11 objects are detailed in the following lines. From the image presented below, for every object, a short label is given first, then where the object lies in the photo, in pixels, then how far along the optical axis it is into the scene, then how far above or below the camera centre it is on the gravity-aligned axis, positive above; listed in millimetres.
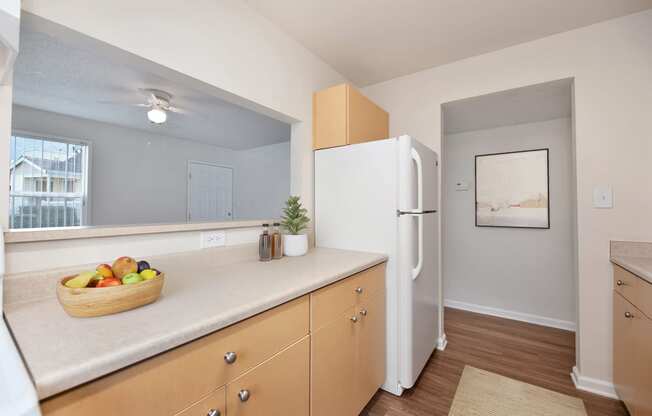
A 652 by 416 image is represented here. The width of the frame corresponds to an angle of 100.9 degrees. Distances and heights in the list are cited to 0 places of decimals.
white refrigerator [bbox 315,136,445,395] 1671 -68
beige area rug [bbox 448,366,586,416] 1568 -1159
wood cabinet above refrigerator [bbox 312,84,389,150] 1972 +723
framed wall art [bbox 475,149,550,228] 2846 +252
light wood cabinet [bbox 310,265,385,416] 1170 -693
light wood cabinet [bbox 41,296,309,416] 559 -410
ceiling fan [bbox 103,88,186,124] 2695 +1139
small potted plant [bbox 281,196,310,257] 1758 -112
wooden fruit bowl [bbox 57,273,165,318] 754 -253
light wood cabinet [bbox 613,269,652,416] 1213 -722
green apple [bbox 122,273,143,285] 847 -215
